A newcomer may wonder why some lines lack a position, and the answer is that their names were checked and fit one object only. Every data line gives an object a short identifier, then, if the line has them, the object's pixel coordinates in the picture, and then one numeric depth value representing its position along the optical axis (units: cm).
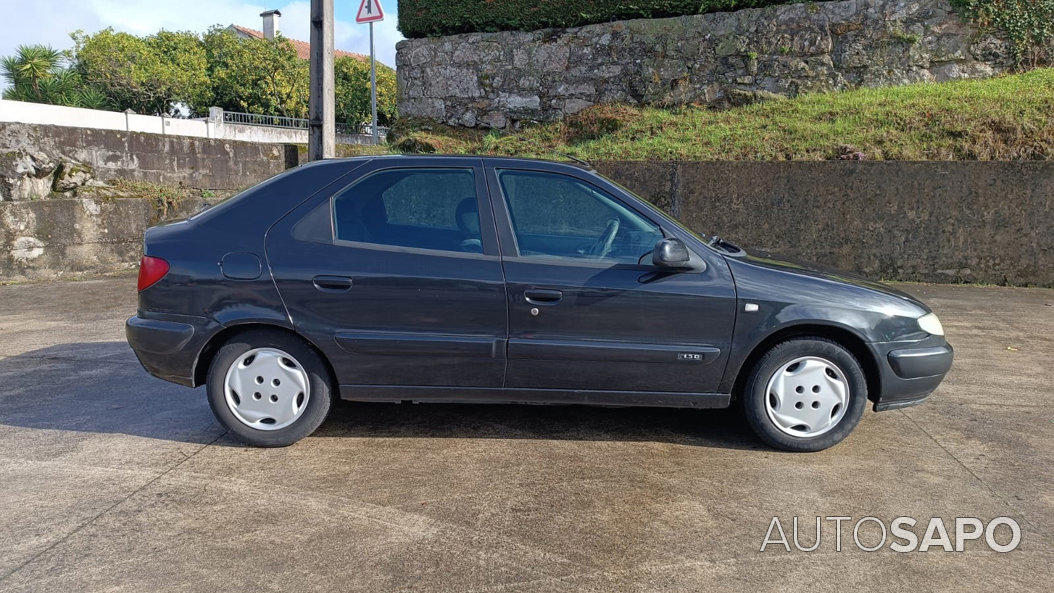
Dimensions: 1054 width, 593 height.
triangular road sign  1197
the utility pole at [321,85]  801
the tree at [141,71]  5550
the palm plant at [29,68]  5109
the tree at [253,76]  5953
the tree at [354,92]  6669
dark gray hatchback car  398
